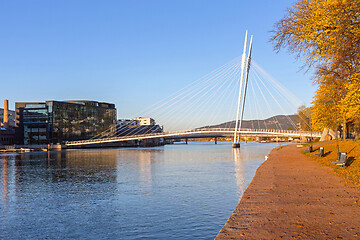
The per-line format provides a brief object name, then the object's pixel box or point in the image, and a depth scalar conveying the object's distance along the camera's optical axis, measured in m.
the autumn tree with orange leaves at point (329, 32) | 16.06
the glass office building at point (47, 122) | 131.62
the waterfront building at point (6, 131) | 136.35
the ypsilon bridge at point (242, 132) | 76.62
